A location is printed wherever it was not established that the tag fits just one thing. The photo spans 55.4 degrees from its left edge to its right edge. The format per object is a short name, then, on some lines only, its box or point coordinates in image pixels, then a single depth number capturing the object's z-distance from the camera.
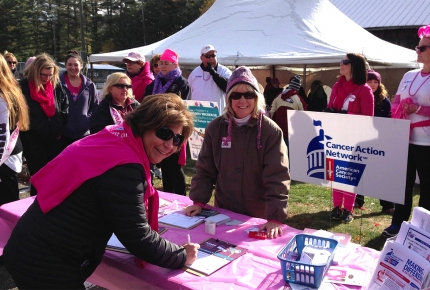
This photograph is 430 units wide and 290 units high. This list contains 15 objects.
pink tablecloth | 1.78
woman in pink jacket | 4.30
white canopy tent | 8.25
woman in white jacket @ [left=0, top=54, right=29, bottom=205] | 2.85
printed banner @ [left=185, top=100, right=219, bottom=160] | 5.53
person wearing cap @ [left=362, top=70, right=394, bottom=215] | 5.02
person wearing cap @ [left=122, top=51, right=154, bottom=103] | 5.51
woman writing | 1.55
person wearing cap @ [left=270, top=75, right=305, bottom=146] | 6.62
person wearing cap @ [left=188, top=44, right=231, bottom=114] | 5.82
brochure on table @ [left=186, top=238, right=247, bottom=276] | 1.87
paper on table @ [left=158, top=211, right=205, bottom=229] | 2.40
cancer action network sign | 3.11
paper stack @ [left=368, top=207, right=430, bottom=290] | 1.48
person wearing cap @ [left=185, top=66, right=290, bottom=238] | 2.51
